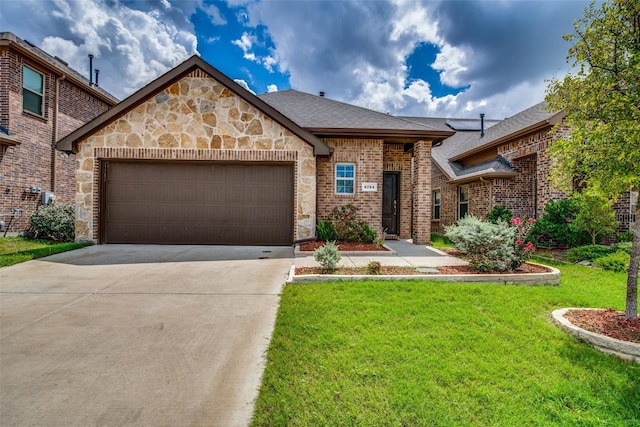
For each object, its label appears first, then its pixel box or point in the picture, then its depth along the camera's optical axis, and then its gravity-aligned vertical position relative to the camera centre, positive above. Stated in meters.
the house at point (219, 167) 9.51 +1.51
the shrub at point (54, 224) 10.05 -0.34
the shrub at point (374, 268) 6.03 -0.98
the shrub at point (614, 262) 7.28 -1.03
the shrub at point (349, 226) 10.00 -0.33
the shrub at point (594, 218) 8.89 +0.01
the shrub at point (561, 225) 10.09 -0.23
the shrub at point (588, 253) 8.32 -0.92
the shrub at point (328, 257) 6.11 -0.79
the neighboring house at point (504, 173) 10.98 +1.76
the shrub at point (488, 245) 6.20 -0.56
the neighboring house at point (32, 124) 10.70 +3.29
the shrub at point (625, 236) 10.16 -0.57
